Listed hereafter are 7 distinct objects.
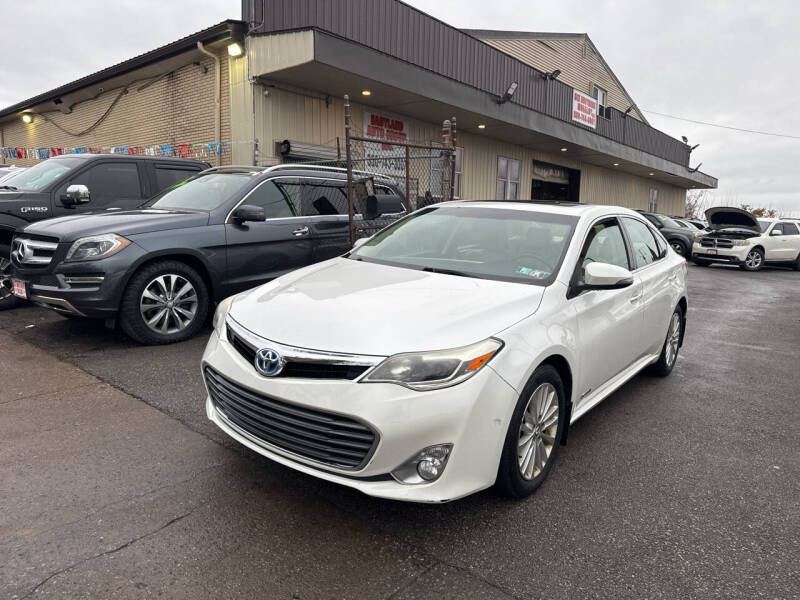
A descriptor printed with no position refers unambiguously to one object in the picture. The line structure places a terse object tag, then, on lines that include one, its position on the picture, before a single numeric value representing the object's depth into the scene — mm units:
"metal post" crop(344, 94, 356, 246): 6441
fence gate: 6570
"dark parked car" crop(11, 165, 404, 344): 4812
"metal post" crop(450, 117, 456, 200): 7740
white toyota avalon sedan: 2262
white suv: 16359
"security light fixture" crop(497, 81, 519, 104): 12971
